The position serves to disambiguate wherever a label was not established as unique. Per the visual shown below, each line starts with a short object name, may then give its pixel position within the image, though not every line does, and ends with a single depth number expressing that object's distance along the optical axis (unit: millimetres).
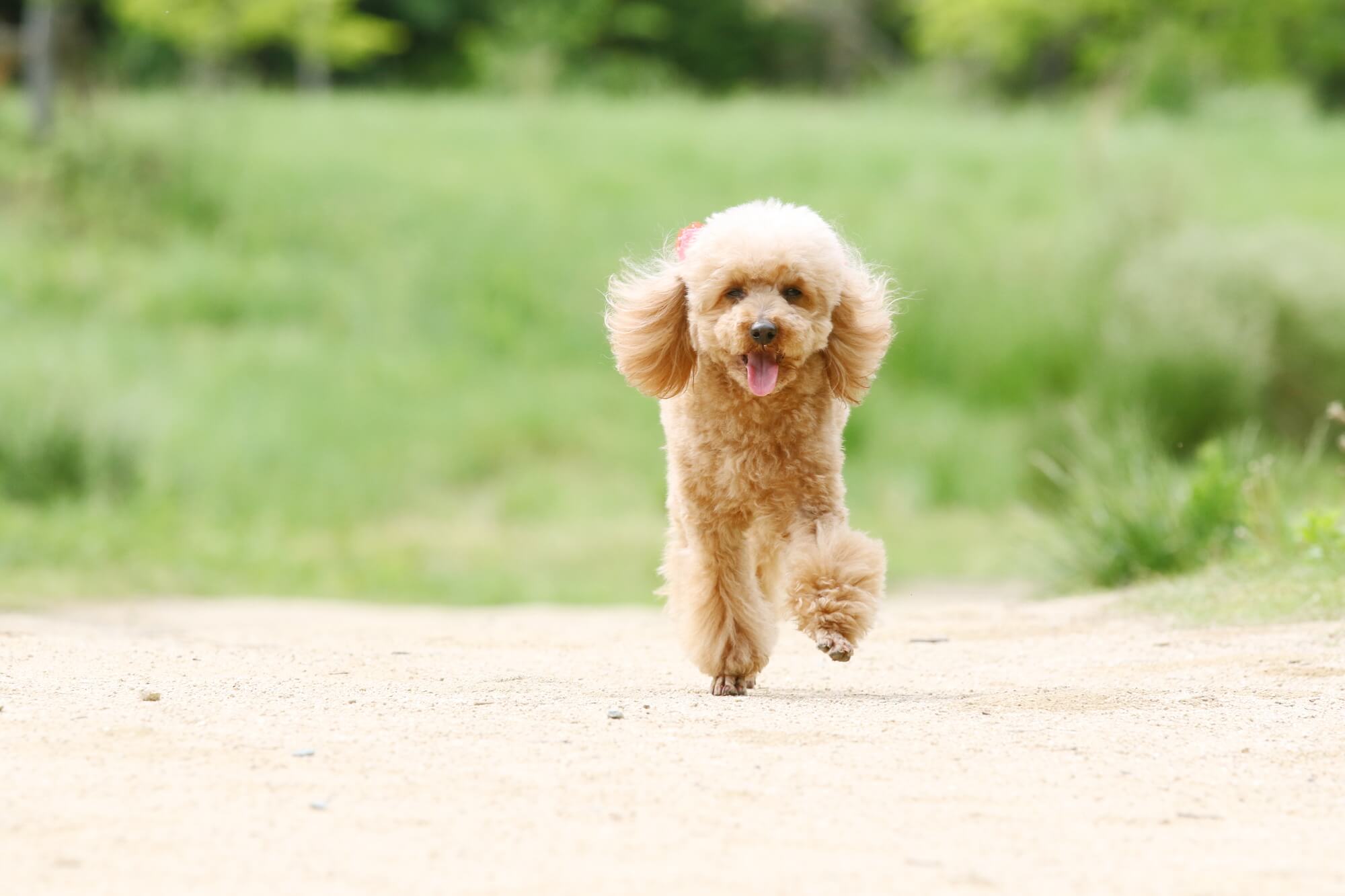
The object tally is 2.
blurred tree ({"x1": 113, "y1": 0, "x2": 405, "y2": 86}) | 61750
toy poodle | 12156
